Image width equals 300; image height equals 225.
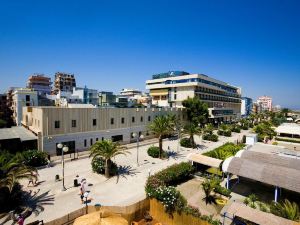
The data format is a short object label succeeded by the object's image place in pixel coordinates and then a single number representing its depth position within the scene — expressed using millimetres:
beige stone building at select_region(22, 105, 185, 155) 30422
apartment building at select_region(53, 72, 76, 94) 121562
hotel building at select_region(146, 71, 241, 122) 70875
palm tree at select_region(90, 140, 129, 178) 23000
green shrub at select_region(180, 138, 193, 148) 41594
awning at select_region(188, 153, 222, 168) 25119
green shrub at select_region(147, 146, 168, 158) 33097
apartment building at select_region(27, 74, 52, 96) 107688
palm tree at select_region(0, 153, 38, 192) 15008
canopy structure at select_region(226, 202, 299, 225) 12734
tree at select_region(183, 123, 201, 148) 39219
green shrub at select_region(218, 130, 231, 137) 58891
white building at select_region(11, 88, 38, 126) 61688
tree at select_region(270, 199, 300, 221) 13289
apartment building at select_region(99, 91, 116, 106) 59312
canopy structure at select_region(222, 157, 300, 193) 17562
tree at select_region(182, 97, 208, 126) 59062
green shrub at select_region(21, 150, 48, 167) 25891
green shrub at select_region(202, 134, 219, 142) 49856
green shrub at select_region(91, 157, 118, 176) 24297
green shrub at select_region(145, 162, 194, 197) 18122
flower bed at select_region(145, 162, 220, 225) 14508
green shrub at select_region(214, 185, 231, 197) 20375
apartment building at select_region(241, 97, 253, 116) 158988
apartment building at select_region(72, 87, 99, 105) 74375
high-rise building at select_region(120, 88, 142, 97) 149075
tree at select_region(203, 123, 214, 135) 51906
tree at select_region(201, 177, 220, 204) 19094
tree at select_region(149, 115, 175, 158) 32406
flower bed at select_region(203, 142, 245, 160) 28844
